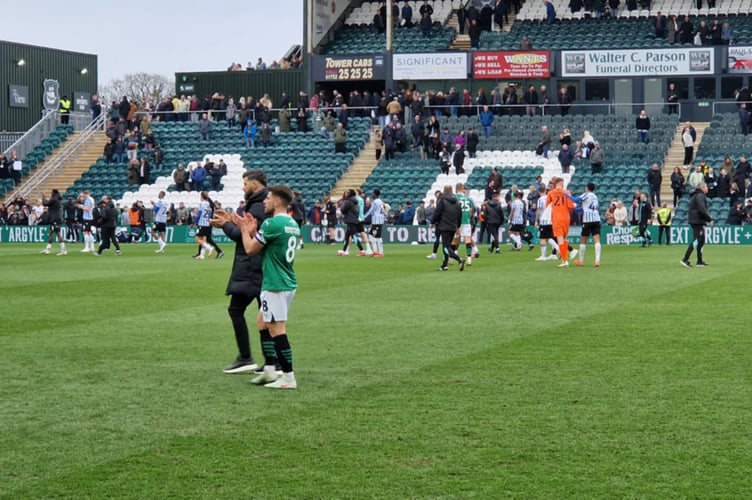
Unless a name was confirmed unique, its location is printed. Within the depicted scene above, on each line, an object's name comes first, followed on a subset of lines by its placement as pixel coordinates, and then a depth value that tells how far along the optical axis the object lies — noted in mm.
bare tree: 115188
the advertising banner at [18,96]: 72062
